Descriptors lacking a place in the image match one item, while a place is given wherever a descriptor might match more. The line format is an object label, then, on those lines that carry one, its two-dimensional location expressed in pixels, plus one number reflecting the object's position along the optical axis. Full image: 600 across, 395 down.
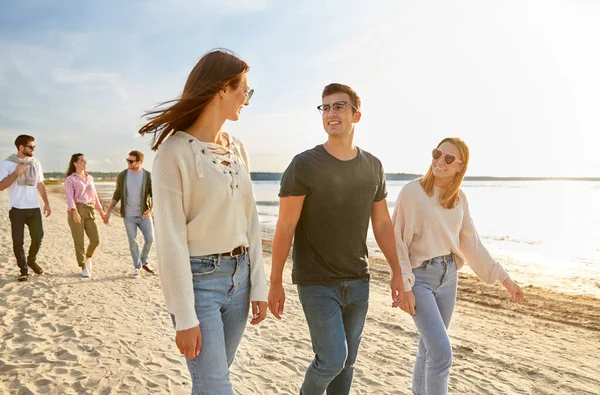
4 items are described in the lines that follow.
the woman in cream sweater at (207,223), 1.94
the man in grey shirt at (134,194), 8.08
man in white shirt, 7.16
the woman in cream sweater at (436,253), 3.03
